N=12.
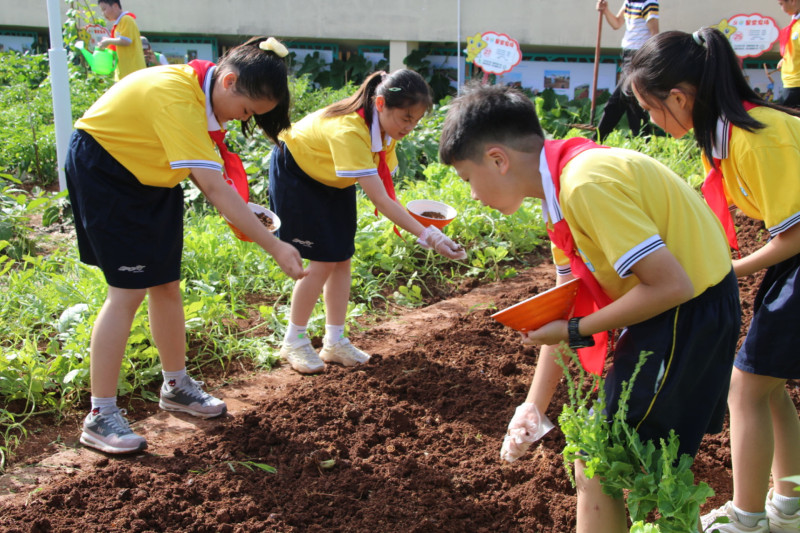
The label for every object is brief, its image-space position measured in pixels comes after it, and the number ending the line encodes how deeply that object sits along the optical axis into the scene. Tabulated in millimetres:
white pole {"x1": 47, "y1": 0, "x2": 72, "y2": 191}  4785
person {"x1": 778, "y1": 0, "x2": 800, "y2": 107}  5699
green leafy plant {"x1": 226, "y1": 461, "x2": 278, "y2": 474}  2252
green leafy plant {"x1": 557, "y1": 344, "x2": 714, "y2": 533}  1334
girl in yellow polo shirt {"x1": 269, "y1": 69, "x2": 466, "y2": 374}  2729
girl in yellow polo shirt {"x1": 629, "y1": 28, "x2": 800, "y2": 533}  1706
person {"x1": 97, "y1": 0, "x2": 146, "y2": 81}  6441
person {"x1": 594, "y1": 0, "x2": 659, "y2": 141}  6395
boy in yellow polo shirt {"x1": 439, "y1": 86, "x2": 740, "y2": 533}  1384
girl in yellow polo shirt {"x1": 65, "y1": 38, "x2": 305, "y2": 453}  2135
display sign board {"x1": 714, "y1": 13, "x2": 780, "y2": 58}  7863
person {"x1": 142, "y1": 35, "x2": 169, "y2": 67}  8094
